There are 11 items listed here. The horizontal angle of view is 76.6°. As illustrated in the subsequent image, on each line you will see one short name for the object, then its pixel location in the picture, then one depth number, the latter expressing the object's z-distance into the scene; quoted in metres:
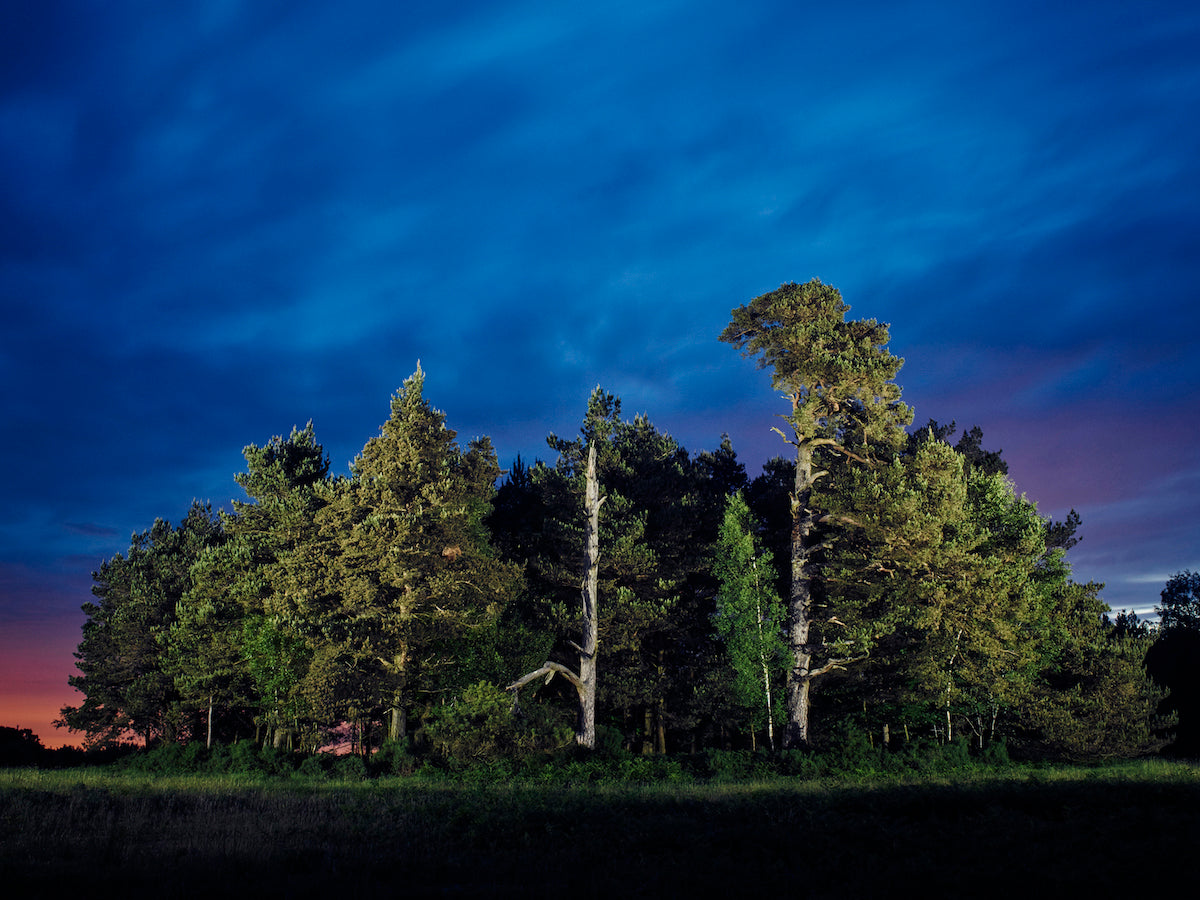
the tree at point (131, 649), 44.53
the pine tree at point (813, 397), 34.16
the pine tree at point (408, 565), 32.34
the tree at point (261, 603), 34.62
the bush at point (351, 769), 29.34
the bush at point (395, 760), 29.76
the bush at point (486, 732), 29.31
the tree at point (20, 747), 41.26
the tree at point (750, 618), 34.94
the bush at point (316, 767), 30.37
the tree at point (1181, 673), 43.56
